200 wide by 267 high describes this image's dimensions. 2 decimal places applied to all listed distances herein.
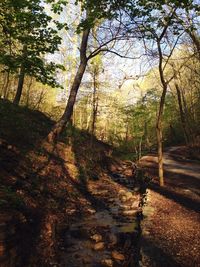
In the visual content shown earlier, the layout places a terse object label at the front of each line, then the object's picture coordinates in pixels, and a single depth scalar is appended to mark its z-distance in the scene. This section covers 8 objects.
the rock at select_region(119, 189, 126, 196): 10.32
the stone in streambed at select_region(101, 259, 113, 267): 4.98
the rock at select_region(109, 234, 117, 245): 6.00
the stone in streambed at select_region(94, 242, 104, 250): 5.69
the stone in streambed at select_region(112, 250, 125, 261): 5.22
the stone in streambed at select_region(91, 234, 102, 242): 6.11
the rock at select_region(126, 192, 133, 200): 9.78
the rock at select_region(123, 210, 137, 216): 7.98
